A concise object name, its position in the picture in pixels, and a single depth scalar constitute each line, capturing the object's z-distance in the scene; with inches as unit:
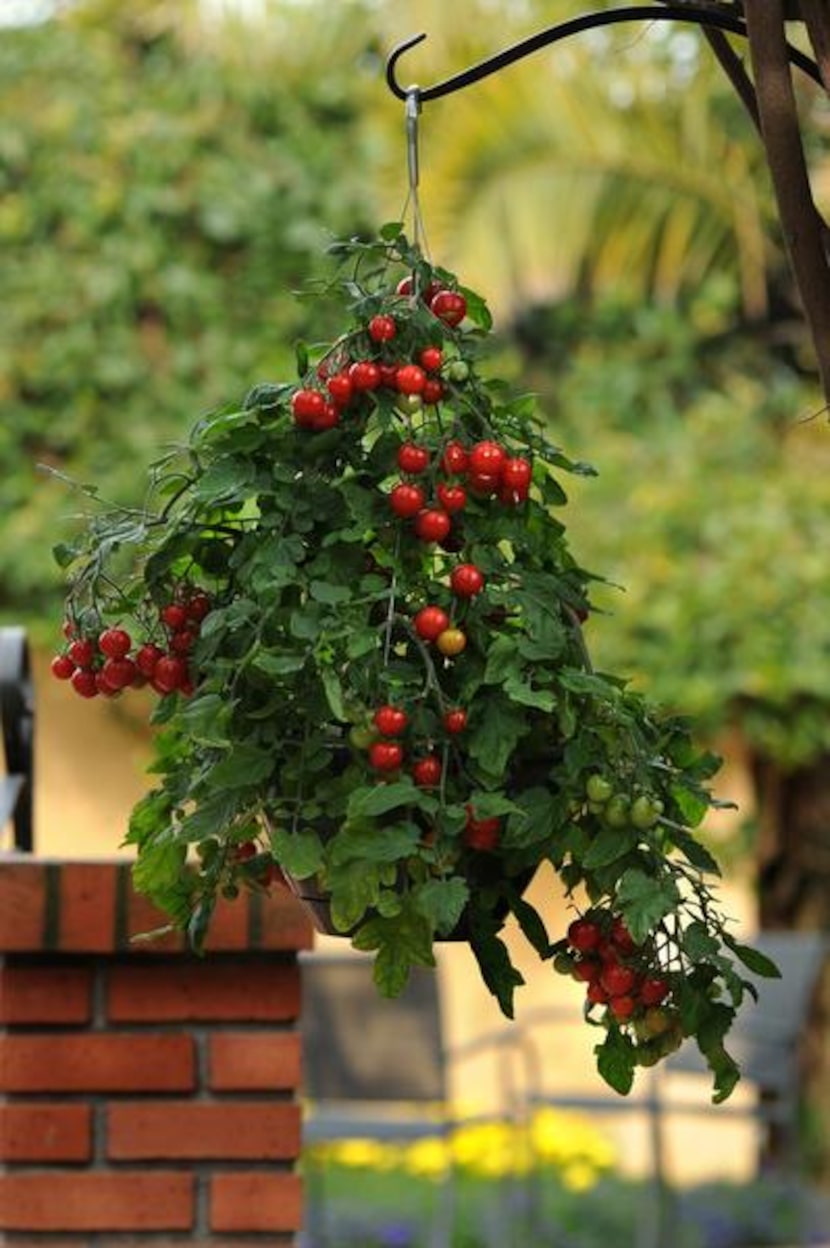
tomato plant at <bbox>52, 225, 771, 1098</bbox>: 184.2
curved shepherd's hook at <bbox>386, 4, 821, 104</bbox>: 188.0
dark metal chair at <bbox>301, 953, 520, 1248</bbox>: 364.2
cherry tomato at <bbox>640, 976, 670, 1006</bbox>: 185.6
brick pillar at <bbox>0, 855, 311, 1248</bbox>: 217.9
